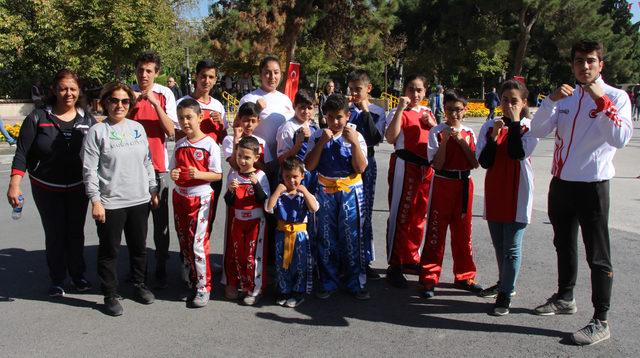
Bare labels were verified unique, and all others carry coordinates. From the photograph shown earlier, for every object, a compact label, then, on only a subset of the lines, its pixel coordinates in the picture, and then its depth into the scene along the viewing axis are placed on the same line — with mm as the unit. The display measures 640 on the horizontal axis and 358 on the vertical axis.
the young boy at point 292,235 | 4258
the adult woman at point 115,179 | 4047
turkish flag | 5371
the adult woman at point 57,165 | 4316
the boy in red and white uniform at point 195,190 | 4324
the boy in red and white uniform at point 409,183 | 4766
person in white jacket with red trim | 3541
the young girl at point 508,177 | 3973
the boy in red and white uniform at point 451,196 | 4391
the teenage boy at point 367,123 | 4770
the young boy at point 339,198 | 4258
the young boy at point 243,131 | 4418
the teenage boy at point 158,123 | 4664
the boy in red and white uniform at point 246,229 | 4348
